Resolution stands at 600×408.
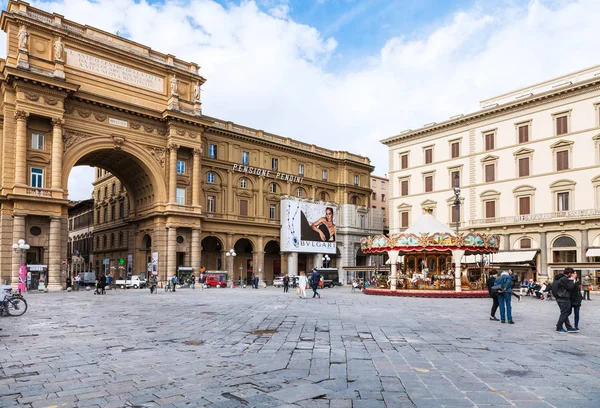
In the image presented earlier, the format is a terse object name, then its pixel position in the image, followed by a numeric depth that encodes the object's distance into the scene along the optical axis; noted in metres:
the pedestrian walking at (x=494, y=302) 15.50
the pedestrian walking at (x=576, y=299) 12.82
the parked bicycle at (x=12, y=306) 15.95
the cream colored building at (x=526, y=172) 42.12
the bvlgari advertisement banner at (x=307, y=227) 57.25
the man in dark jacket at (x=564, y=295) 12.67
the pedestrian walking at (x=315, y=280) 28.20
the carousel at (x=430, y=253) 30.05
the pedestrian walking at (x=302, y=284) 27.97
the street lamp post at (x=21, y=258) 32.53
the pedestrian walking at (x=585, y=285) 29.75
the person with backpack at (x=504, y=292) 14.95
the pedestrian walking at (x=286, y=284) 35.28
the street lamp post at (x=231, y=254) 50.95
